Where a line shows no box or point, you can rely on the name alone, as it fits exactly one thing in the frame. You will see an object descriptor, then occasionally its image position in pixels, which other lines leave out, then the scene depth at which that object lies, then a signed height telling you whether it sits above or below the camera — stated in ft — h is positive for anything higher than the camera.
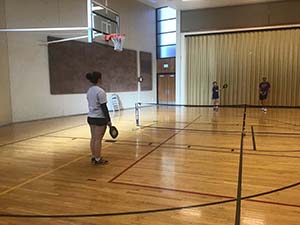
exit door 57.36 -1.13
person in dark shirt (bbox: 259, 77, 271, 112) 45.78 -1.14
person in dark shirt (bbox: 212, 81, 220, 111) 44.88 -1.80
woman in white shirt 14.73 -1.34
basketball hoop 28.65 +4.69
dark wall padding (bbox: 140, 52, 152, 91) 53.47 +2.53
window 55.98 +9.77
